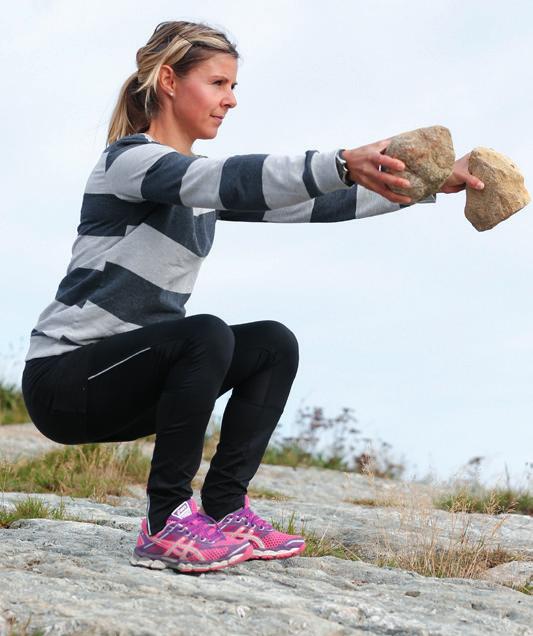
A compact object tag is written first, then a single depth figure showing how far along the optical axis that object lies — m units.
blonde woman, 3.52
